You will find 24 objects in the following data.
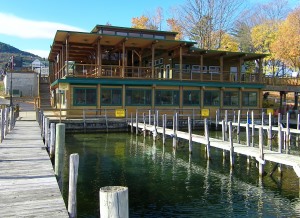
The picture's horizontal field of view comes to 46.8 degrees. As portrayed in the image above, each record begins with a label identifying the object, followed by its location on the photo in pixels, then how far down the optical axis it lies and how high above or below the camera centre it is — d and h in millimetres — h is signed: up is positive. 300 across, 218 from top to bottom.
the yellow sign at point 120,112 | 29031 -460
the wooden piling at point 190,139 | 18984 -1807
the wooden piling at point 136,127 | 26589 -1614
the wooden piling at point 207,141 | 17139 -1733
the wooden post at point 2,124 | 17547 -888
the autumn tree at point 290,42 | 46531 +8821
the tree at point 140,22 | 62625 +15475
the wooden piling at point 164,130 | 22322 -1553
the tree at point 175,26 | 58341 +13864
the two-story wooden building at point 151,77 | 30297 +3008
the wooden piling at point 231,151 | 15367 -1994
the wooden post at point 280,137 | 15344 -1373
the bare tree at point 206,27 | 54281 +12674
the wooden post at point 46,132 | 16828 -1265
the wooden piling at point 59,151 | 9608 -1345
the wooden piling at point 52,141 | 14388 -1436
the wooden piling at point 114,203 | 4090 -1150
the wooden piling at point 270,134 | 17803 -1551
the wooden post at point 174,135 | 20877 -1743
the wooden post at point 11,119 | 21316 -797
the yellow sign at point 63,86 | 25469 +1475
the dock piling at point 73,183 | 7380 -1650
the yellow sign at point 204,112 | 32156 -548
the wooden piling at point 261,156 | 13516 -1927
